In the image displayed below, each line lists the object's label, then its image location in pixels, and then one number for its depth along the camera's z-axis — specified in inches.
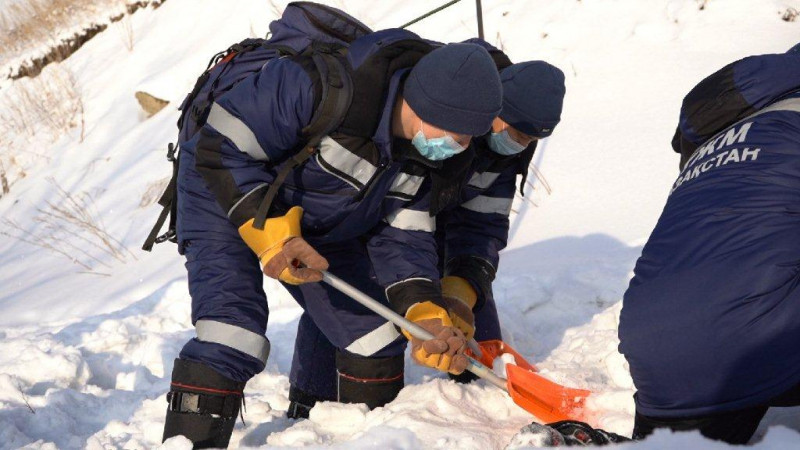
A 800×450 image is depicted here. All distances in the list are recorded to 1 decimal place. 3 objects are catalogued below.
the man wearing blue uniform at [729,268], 83.3
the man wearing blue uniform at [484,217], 126.0
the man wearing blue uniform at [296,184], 108.7
